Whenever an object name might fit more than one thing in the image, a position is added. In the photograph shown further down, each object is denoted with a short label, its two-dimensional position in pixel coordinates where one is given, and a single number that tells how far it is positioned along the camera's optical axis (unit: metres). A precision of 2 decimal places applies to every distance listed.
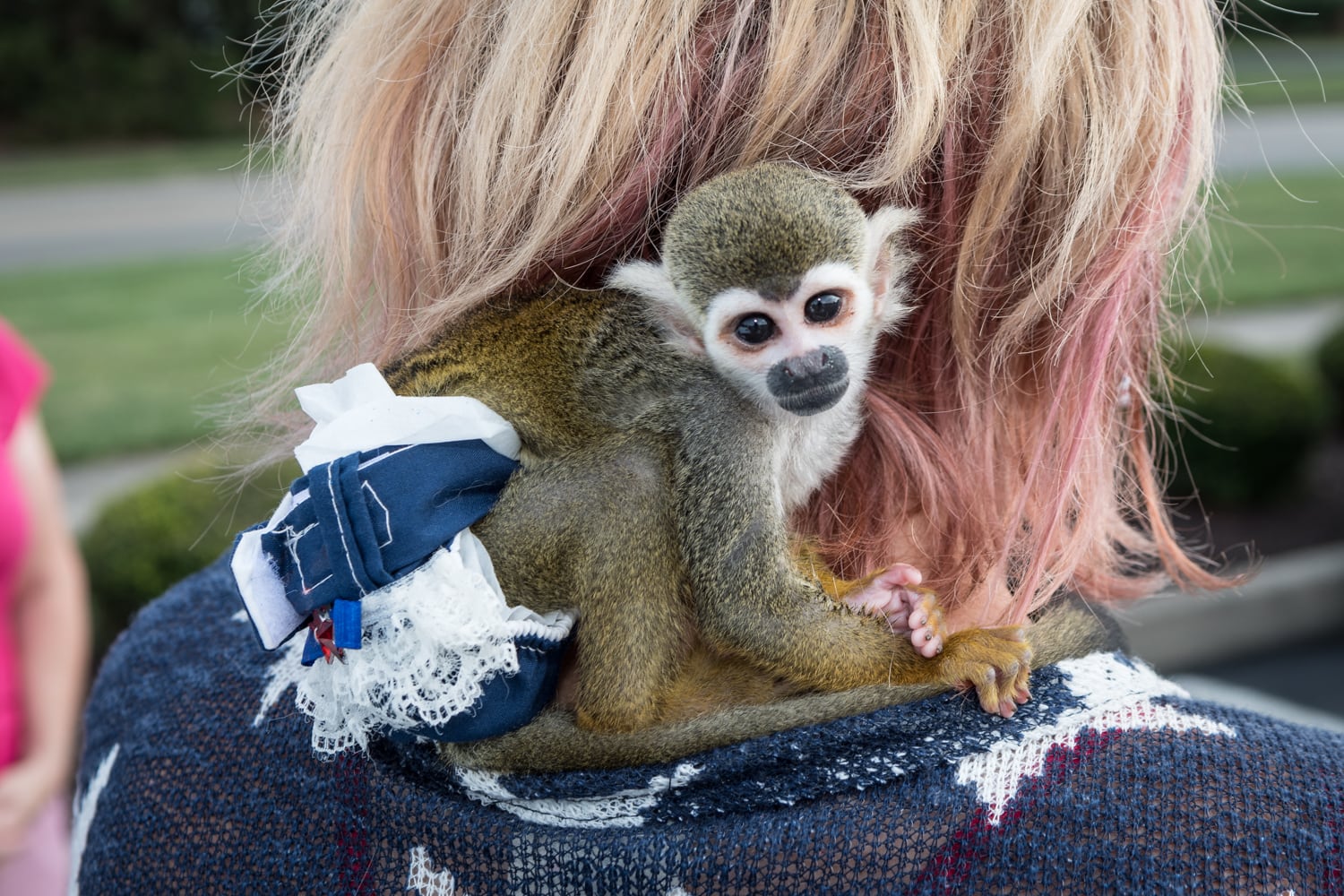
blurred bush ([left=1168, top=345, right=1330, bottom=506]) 4.31
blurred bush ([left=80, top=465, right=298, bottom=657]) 3.15
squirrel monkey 1.10
